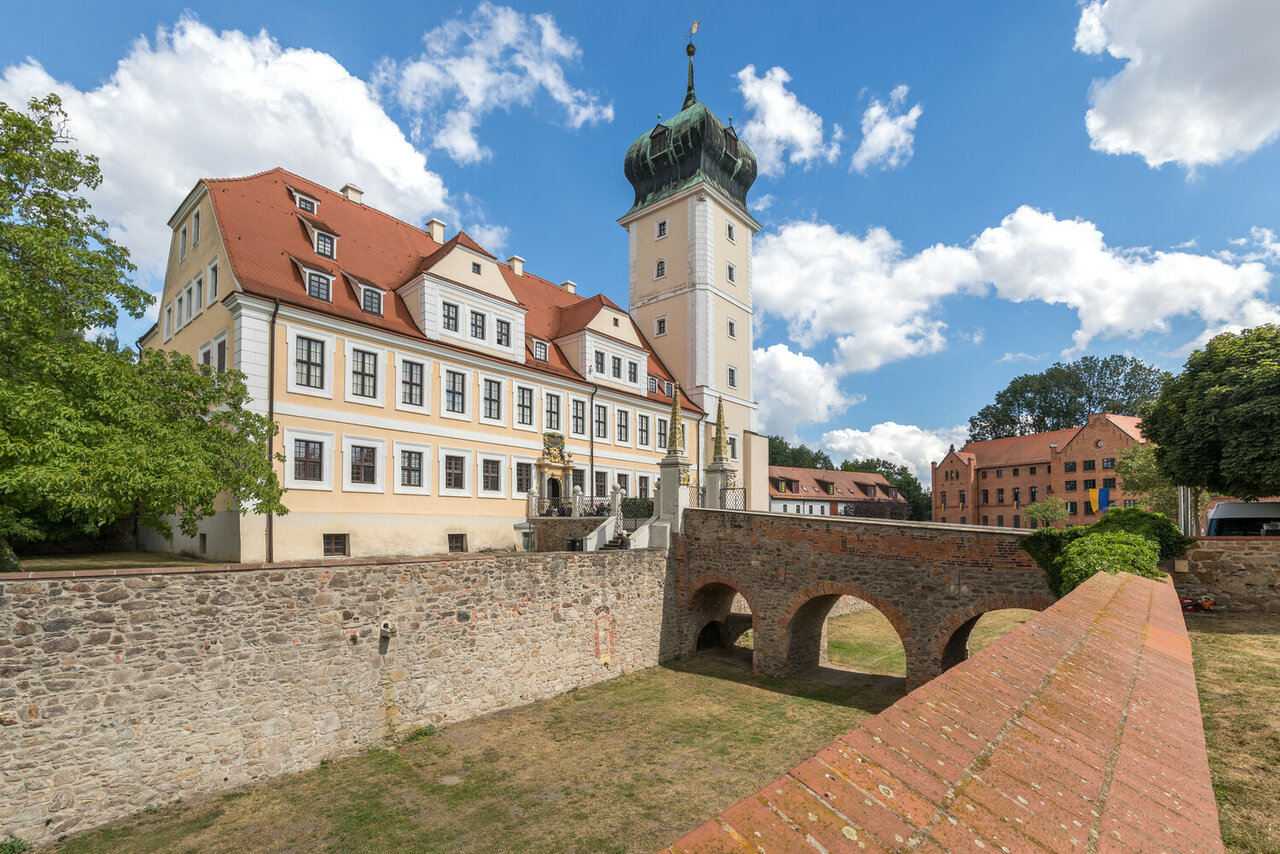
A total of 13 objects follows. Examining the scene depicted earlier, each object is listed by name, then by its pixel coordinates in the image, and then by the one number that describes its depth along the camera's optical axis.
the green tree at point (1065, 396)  68.25
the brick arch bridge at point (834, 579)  14.90
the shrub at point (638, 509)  26.09
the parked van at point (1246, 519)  18.42
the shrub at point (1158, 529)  12.98
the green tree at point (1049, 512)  51.38
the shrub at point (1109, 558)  9.13
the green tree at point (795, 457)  89.62
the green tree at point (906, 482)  77.25
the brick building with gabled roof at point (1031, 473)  55.09
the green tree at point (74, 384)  10.01
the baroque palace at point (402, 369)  18.84
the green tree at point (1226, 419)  16.02
